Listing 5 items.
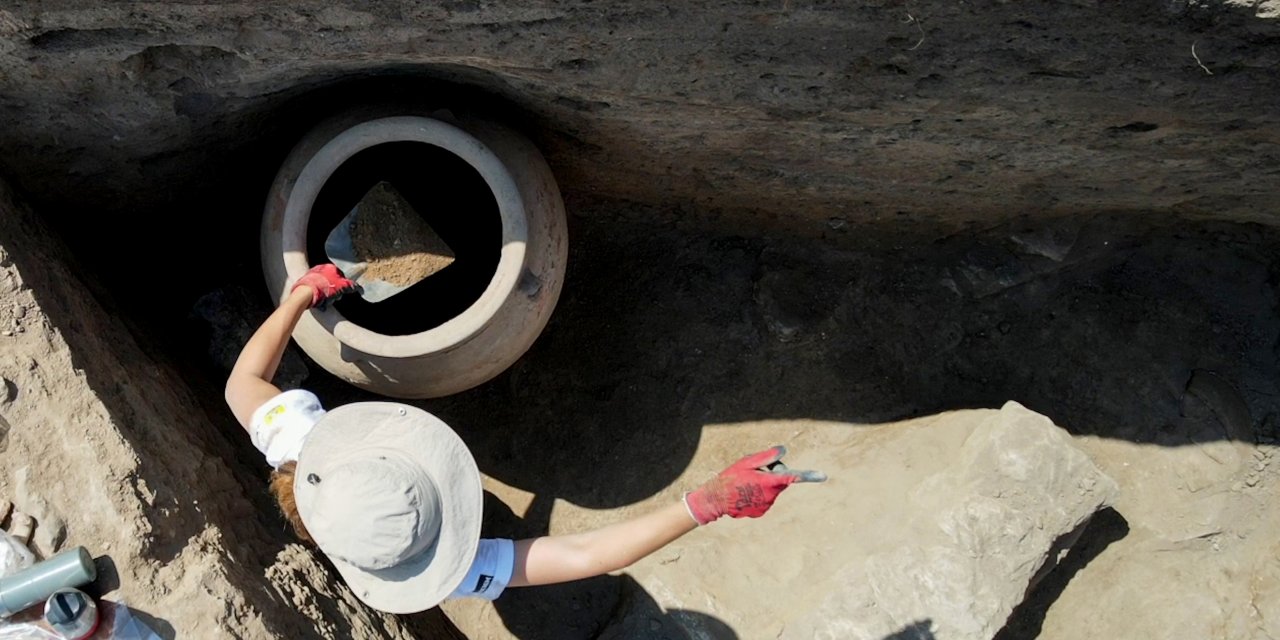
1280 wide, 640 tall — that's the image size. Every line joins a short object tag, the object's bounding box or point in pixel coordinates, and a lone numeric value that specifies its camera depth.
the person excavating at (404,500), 1.69
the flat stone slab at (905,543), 2.25
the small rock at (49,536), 1.77
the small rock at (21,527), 1.75
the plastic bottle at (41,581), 1.68
